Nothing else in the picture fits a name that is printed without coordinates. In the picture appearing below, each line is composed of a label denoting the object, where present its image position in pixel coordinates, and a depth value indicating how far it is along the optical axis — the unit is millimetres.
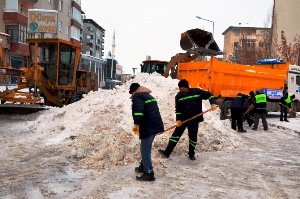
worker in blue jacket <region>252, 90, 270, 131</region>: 11609
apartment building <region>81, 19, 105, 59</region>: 78750
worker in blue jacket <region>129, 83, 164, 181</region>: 4895
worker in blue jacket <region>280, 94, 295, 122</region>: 14773
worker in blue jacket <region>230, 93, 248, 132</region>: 10906
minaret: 116856
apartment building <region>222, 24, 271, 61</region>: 76188
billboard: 26844
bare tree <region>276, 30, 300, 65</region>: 27938
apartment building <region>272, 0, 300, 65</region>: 40625
